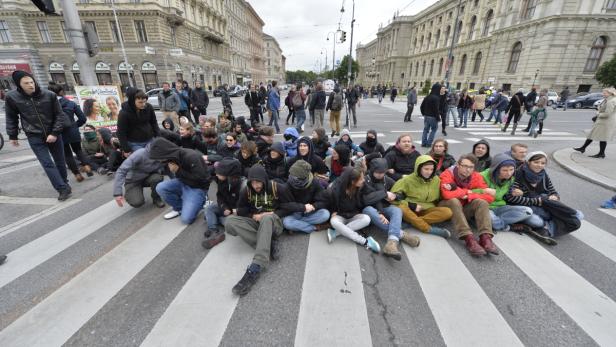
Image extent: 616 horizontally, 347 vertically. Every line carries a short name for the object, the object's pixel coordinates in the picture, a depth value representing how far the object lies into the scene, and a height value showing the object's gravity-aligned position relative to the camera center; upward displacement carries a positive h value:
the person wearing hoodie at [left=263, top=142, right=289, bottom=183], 4.36 -1.33
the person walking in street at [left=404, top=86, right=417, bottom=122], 13.74 -0.73
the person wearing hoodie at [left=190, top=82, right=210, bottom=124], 10.40 -0.55
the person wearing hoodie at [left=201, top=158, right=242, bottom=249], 3.49 -1.57
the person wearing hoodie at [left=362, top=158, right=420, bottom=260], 3.27 -1.66
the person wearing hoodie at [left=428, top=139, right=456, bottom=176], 4.33 -1.16
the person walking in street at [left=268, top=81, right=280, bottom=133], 10.93 -0.65
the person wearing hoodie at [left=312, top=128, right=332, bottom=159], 5.42 -1.18
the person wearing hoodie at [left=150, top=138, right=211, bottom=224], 3.76 -1.49
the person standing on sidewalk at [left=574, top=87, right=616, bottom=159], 6.54 -0.86
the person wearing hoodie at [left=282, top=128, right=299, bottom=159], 5.47 -1.18
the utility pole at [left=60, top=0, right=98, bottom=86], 5.74 +1.13
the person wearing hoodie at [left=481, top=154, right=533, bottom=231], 3.51 -1.53
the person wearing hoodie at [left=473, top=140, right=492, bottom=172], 4.35 -1.13
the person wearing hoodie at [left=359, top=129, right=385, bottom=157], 5.43 -1.27
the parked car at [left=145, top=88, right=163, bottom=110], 19.17 -0.90
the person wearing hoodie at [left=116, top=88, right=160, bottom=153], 4.70 -0.68
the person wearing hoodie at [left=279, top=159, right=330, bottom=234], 3.41 -1.57
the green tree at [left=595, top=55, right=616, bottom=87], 25.70 +1.48
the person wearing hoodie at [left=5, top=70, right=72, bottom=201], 4.11 -0.56
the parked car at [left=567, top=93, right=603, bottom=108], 21.30 -1.07
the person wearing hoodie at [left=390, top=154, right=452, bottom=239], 3.48 -1.59
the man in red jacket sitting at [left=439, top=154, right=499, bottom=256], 3.21 -1.50
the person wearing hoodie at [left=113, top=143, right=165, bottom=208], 4.17 -1.50
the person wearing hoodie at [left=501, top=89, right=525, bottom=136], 10.24 -0.73
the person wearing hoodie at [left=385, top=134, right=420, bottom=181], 4.61 -1.29
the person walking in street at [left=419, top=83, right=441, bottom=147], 7.84 -0.64
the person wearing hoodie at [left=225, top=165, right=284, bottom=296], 2.82 -1.64
